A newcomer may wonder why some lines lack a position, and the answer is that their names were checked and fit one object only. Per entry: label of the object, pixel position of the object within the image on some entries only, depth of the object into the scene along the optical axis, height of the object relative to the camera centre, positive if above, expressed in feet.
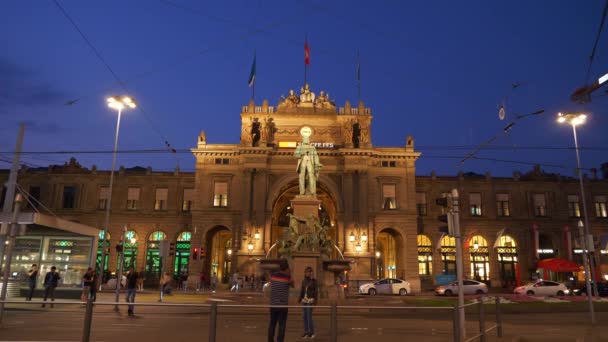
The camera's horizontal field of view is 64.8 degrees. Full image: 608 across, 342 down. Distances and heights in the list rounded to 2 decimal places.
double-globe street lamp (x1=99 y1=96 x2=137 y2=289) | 83.41 +29.12
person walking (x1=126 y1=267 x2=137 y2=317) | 68.28 -1.95
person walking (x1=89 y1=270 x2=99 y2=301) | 74.70 -2.37
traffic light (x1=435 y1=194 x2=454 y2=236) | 42.06 +4.99
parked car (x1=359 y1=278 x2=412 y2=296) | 132.87 -3.69
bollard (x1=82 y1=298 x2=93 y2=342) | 27.50 -2.92
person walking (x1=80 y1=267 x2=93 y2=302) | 74.54 -1.46
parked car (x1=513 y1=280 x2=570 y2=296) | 126.11 -3.44
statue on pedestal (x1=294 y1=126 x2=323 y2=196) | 87.35 +18.53
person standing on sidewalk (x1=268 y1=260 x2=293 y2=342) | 35.96 -0.94
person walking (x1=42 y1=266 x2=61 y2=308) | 78.02 -1.97
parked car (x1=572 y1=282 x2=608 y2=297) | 131.72 -3.83
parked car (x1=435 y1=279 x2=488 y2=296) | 130.52 -3.78
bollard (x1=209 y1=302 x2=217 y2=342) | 27.32 -2.89
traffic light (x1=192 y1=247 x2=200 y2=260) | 128.88 +4.48
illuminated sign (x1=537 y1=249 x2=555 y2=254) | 195.72 +9.99
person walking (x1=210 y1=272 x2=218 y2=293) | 140.38 -3.38
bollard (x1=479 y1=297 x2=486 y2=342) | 35.42 -3.58
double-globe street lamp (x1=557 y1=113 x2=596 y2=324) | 55.72 +26.39
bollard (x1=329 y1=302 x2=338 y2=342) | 28.86 -2.97
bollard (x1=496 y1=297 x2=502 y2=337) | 38.86 -3.69
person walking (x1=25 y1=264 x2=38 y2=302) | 76.59 -1.18
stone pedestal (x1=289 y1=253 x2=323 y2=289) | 74.66 +1.60
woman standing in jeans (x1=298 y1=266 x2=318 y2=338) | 42.29 -1.51
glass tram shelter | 87.81 +2.65
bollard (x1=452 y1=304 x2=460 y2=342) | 30.12 -3.14
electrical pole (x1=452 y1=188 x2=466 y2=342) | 34.36 +2.45
